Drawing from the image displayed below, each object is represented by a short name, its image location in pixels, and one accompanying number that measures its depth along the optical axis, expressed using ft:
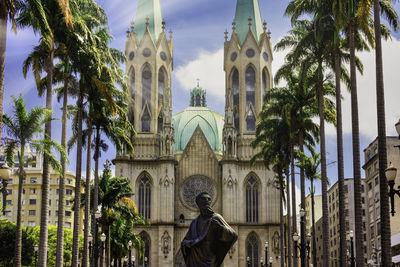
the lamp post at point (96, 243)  114.22
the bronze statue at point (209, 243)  50.57
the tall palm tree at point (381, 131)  69.56
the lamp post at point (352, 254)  114.79
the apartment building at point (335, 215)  307.17
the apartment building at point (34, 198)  353.31
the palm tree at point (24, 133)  87.66
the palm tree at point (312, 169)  166.30
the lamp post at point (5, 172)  72.79
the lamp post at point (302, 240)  119.85
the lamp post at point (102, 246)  122.08
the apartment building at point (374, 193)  237.25
